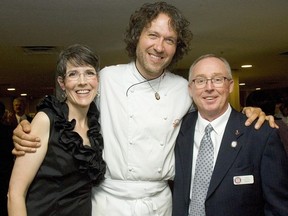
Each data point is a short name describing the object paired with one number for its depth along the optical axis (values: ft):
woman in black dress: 5.93
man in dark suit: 6.15
